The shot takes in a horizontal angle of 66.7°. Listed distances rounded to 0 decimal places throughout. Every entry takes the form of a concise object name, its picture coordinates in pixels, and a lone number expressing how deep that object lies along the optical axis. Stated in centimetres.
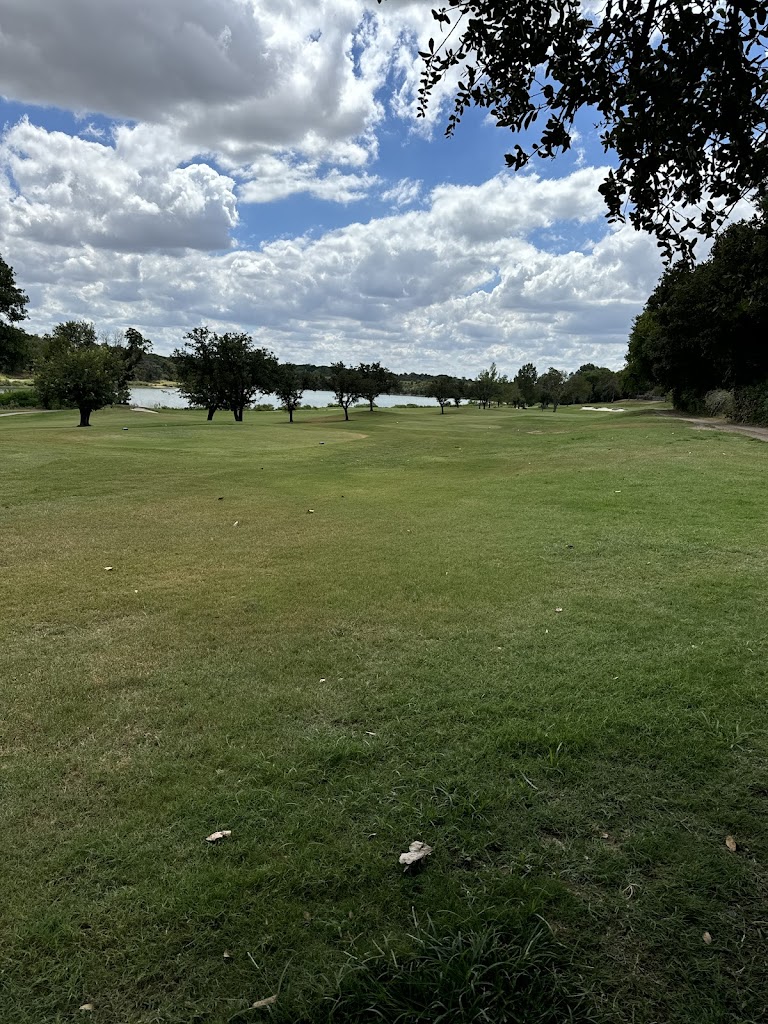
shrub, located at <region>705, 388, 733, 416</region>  3542
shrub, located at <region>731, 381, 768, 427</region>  3072
